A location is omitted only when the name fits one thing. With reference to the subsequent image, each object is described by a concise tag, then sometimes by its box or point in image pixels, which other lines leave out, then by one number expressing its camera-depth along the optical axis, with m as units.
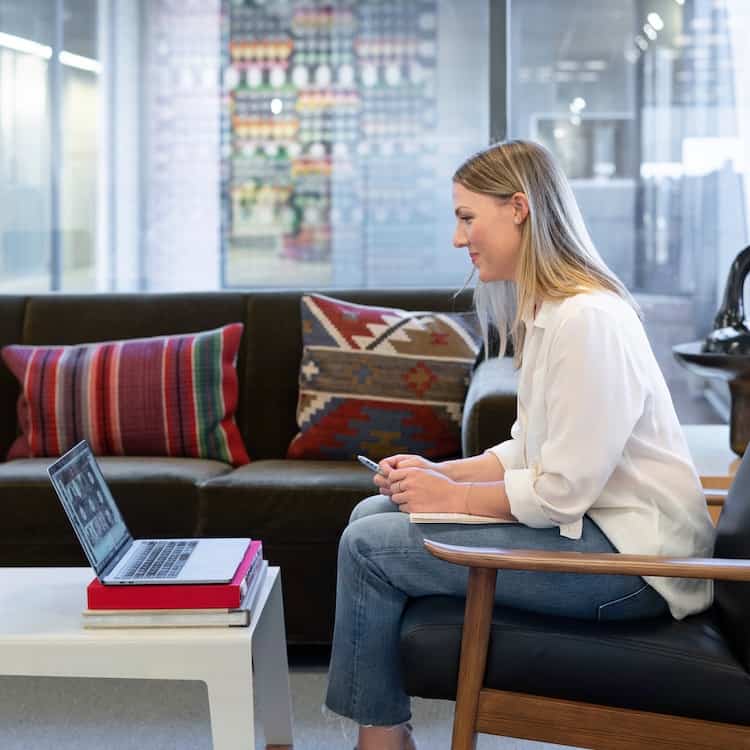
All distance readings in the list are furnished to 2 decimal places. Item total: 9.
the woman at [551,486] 1.82
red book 1.86
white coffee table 1.81
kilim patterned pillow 3.17
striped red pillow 3.28
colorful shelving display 4.25
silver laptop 1.89
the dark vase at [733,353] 2.80
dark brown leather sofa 2.86
